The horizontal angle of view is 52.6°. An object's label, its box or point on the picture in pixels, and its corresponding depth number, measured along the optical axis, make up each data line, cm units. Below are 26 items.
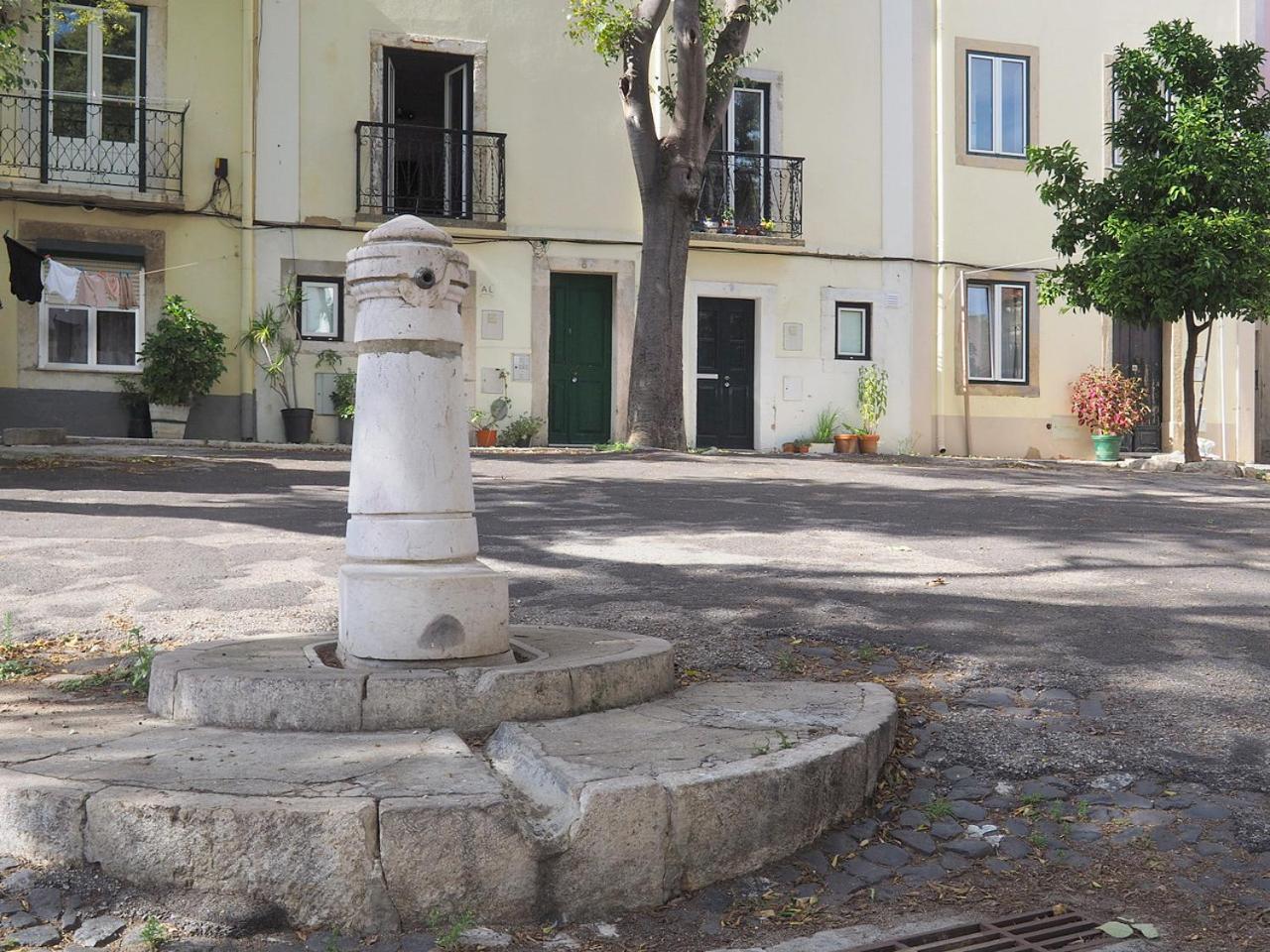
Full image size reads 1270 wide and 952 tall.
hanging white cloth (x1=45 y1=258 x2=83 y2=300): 1560
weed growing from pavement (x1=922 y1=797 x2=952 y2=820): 339
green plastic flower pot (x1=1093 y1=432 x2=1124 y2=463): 1836
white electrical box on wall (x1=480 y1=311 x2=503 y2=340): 1731
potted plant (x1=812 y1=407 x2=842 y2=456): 1812
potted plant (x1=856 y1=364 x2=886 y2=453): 1828
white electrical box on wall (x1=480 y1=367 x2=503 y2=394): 1719
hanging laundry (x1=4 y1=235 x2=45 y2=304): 1483
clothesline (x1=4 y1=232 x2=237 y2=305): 1486
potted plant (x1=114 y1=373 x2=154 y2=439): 1590
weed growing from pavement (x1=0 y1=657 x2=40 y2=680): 435
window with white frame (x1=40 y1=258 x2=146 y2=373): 1599
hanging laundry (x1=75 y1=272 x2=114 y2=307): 1602
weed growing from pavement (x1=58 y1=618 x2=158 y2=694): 405
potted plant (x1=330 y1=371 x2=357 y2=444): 1622
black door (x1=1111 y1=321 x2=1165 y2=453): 1988
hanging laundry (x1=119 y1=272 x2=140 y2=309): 1627
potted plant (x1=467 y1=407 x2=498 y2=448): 1664
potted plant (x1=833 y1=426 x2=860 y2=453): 1780
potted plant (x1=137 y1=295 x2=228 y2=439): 1546
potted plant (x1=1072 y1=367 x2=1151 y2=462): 1848
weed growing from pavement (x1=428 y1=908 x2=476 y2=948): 263
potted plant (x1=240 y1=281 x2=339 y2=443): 1611
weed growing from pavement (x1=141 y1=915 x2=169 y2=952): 256
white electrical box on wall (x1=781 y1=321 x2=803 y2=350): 1845
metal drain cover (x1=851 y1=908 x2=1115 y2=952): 273
